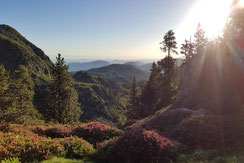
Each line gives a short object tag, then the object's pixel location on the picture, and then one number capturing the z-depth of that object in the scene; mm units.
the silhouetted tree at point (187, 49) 42462
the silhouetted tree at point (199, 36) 41281
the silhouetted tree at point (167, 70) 31078
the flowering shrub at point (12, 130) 10744
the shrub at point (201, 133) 9634
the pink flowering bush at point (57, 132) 12031
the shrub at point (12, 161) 6068
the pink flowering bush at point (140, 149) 7297
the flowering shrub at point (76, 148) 8078
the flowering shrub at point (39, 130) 12362
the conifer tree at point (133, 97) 40219
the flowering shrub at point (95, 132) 11547
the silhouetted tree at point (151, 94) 36250
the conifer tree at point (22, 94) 24516
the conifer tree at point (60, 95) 22344
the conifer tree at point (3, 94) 20247
